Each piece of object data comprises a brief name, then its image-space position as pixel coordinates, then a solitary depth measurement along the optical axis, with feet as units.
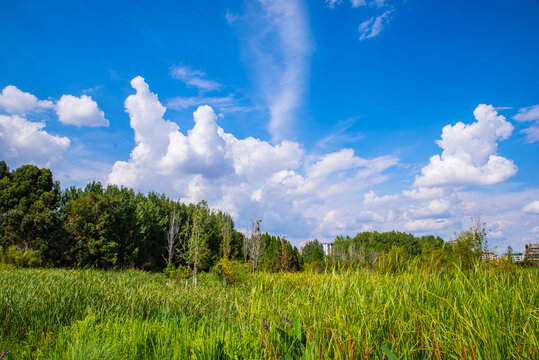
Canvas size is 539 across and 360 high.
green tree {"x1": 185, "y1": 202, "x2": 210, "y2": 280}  53.88
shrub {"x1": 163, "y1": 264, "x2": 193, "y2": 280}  51.17
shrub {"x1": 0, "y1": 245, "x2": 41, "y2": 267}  52.75
